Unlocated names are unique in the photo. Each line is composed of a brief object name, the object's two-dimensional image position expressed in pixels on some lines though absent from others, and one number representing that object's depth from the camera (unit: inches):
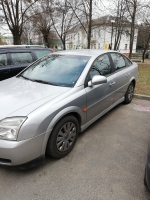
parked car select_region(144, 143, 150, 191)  62.0
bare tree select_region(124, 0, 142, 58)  472.7
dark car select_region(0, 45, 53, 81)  174.4
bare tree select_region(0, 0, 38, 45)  447.7
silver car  73.0
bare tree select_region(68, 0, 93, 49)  407.8
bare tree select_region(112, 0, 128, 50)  562.0
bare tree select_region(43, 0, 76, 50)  510.3
